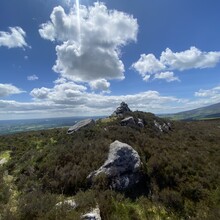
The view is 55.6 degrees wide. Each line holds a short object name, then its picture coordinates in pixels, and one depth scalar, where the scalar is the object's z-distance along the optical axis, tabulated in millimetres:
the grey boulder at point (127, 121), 26688
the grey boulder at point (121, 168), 12746
